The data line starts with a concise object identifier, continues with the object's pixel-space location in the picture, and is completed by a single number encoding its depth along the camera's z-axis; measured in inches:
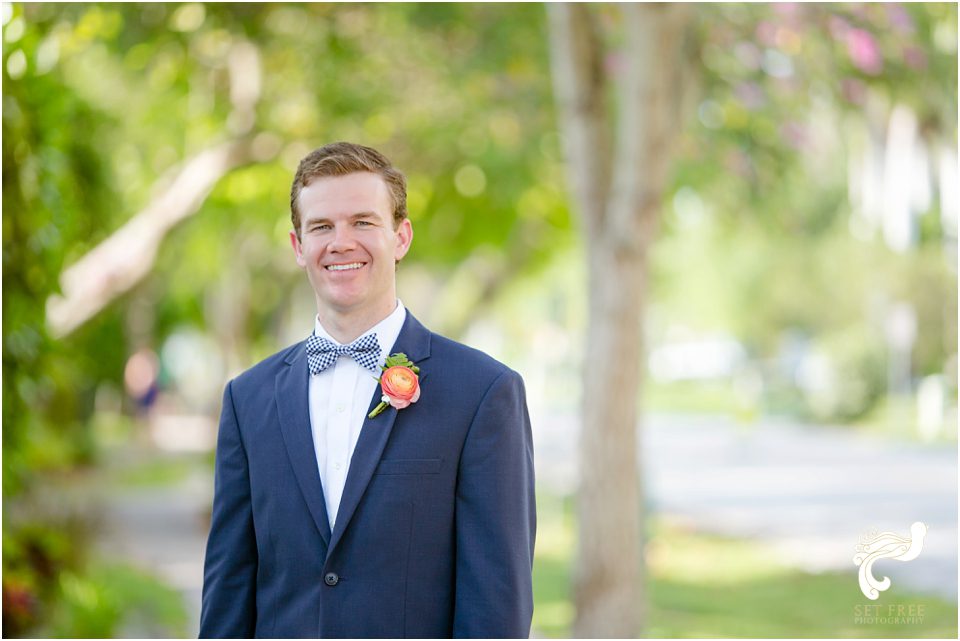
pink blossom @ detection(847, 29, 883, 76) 376.2
